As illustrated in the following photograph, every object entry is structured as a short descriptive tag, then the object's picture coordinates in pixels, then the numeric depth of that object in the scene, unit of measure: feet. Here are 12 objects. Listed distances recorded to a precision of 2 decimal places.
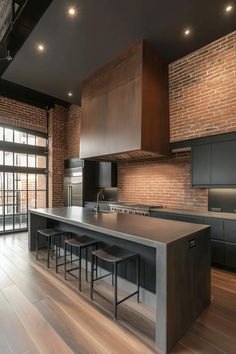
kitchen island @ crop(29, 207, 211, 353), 5.47
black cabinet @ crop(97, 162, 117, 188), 18.17
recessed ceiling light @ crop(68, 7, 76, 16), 8.88
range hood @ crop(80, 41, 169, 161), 11.09
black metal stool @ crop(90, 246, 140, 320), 6.81
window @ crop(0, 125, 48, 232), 17.72
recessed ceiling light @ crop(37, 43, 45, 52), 11.17
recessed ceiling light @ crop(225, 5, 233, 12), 8.75
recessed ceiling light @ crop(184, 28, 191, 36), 10.01
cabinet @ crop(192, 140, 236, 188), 10.56
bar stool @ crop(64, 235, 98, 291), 8.74
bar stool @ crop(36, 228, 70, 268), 11.00
